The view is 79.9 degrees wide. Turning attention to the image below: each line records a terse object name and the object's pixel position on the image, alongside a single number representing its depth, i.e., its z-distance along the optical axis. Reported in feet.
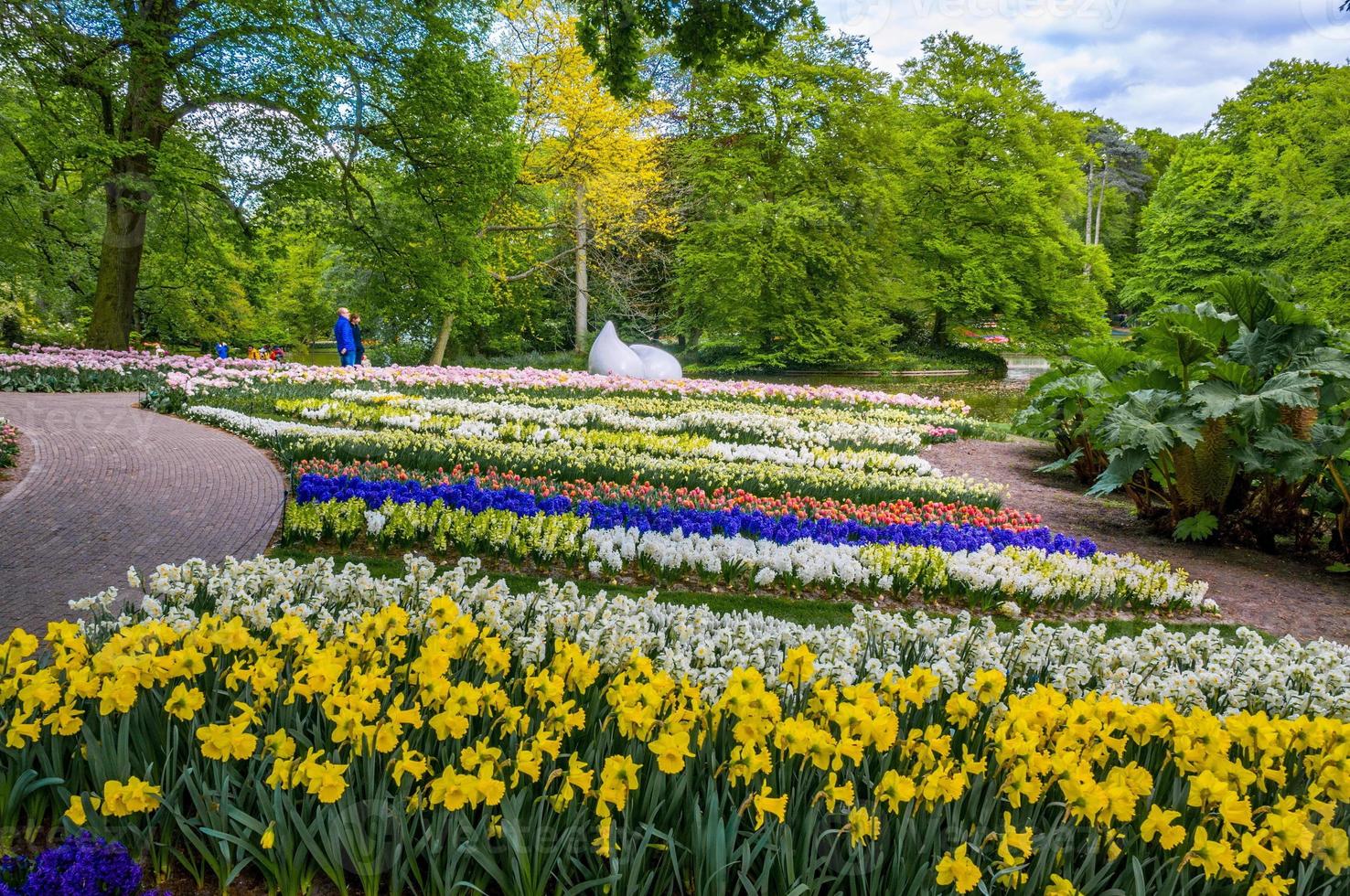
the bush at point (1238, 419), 18.90
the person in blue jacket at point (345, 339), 55.31
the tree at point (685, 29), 18.35
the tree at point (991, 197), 84.79
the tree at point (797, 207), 76.54
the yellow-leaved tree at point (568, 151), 69.82
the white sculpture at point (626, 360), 55.98
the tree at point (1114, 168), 153.79
